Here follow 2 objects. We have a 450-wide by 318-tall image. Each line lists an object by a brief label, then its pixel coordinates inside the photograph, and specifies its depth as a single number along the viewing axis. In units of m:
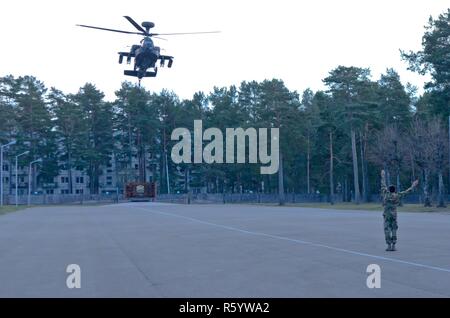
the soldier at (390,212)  19.14
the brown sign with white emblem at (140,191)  103.62
